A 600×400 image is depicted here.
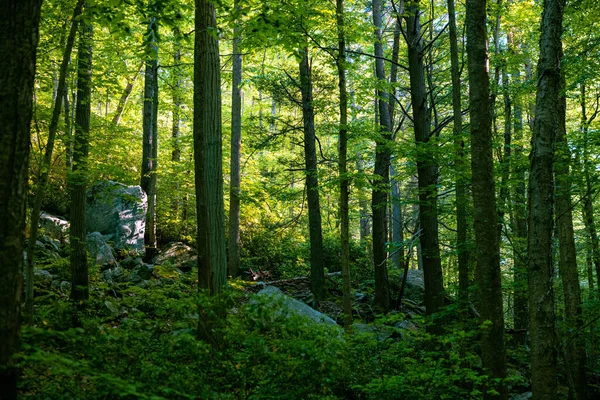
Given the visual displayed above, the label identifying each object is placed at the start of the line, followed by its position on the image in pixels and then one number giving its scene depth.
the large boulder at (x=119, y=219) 12.46
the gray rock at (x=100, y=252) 10.45
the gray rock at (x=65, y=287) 8.17
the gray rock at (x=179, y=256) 12.55
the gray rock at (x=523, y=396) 7.33
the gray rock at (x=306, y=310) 8.53
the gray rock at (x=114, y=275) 9.63
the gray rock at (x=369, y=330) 8.40
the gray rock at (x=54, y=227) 11.21
